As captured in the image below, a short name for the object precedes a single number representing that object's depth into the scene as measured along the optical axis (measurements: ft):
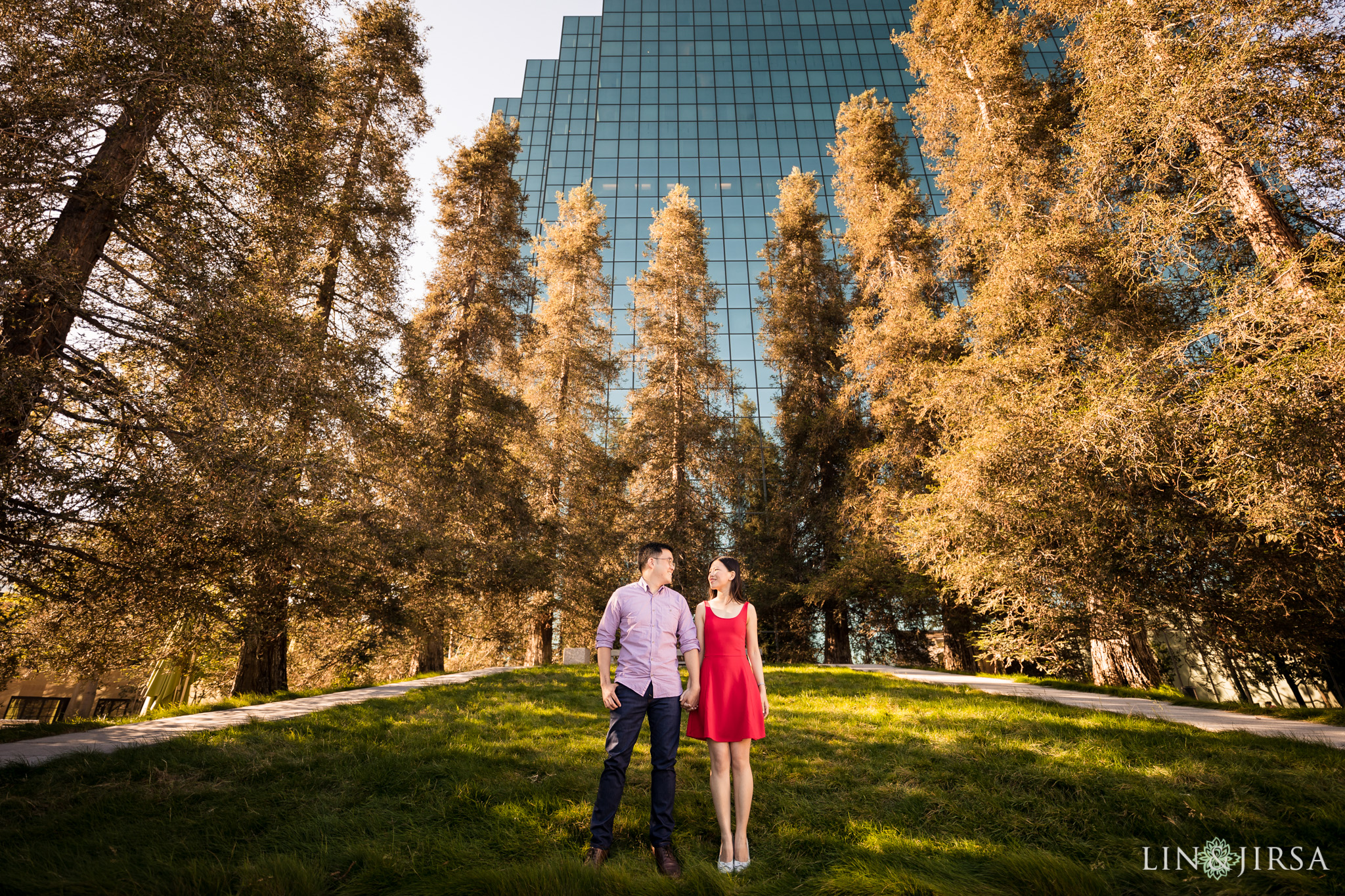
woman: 8.98
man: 8.87
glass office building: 94.43
